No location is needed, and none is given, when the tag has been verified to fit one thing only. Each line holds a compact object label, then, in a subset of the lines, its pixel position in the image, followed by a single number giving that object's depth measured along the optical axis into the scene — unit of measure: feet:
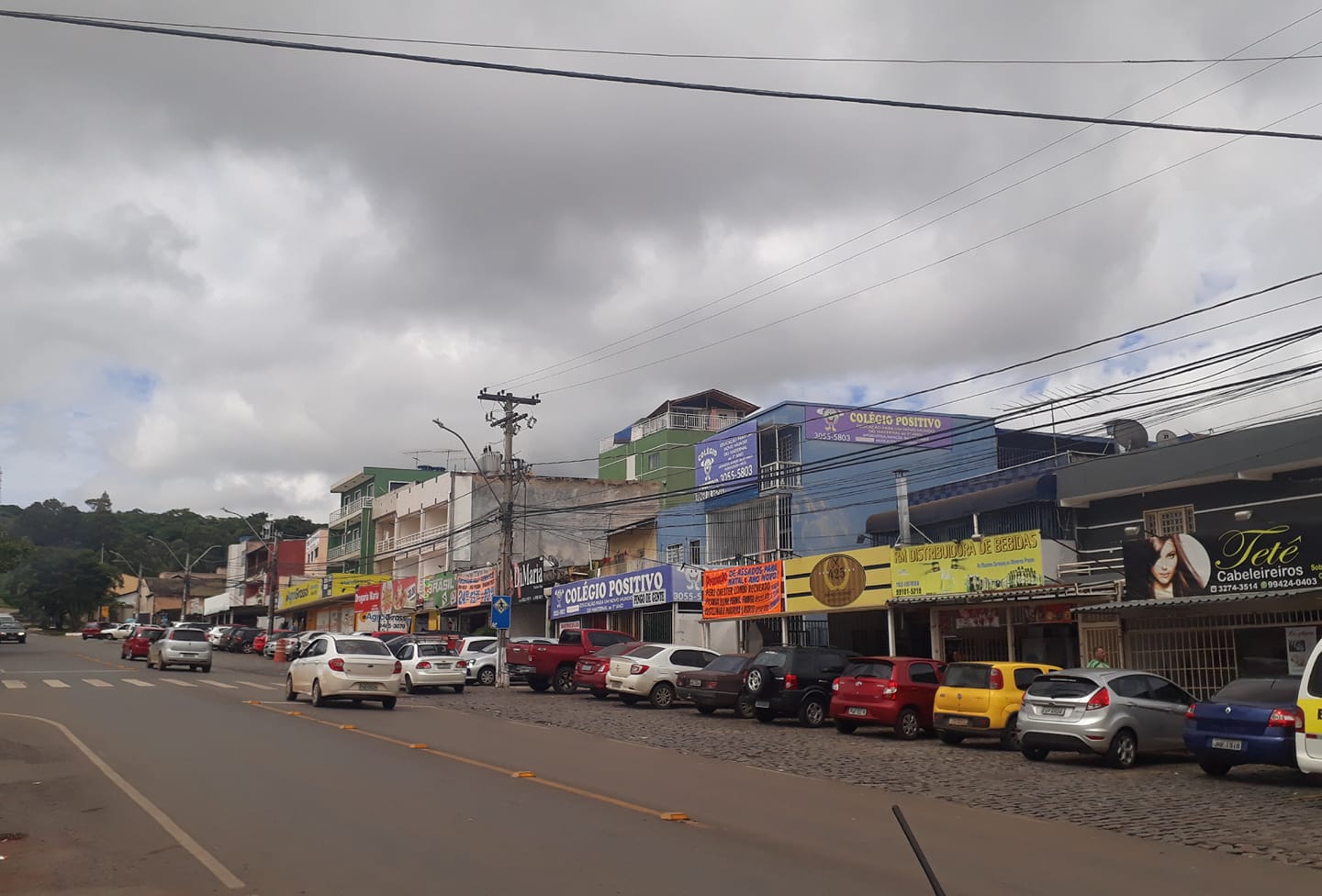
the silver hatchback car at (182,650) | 125.90
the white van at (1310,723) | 41.91
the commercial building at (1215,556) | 67.26
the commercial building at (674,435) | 224.94
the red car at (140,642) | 152.66
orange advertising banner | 106.42
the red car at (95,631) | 264.72
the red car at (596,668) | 97.96
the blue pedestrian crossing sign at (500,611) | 114.32
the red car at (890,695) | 68.33
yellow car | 61.77
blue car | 46.62
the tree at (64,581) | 320.91
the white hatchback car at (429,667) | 104.58
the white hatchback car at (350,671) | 77.61
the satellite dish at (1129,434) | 102.63
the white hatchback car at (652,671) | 91.91
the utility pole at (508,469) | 125.29
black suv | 76.28
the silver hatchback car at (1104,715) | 53.36
